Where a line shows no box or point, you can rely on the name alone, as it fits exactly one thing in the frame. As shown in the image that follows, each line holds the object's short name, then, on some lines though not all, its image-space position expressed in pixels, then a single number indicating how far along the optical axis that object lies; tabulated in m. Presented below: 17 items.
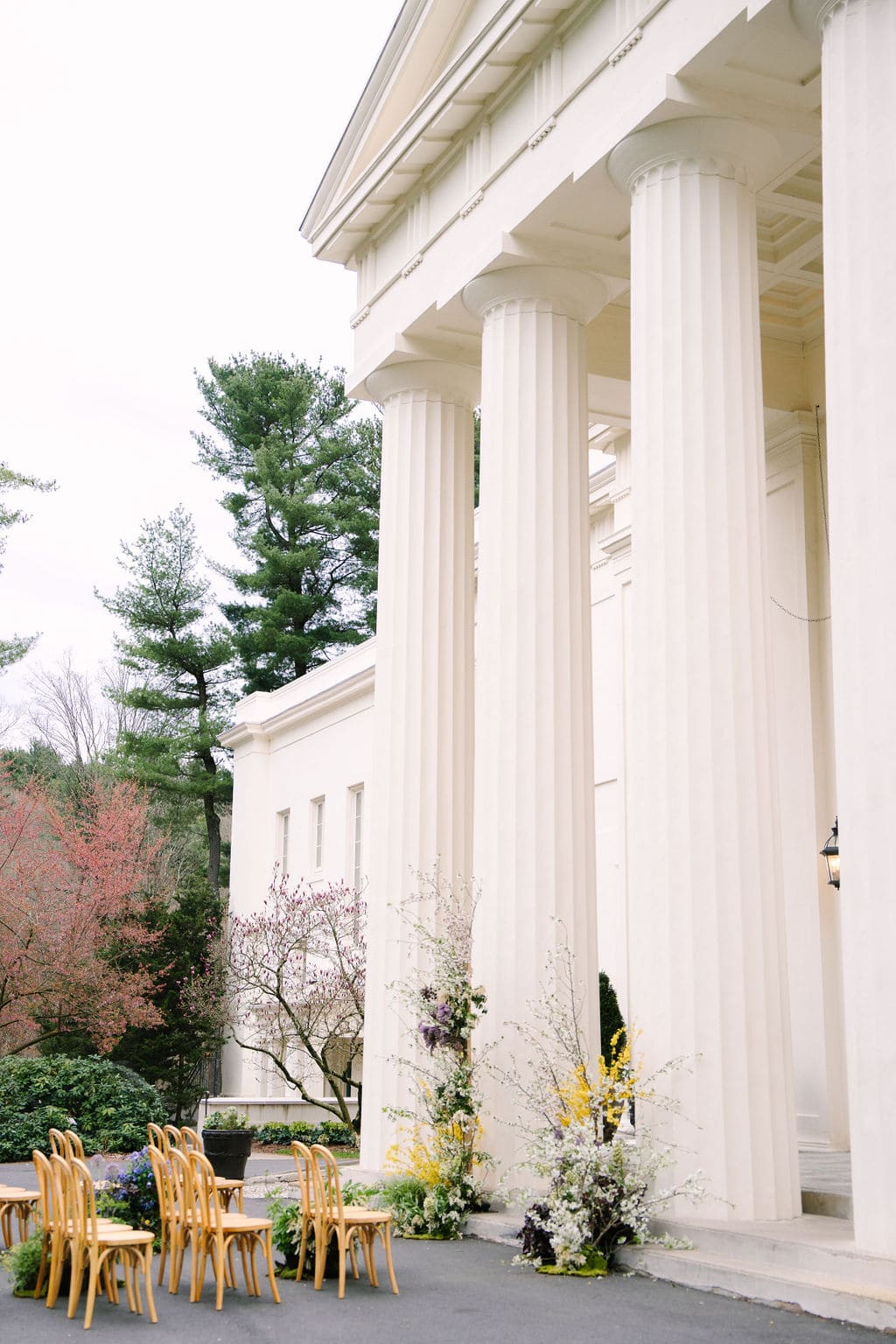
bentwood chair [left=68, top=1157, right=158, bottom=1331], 8.40
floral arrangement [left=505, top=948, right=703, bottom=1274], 9.77
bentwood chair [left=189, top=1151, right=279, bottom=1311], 8.95
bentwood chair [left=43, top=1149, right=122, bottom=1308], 8.97
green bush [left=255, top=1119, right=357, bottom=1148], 26.47
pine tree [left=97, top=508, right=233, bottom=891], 44.12
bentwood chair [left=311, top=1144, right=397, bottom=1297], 9.28
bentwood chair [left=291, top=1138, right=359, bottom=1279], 9.55
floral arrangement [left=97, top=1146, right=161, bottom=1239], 11.29
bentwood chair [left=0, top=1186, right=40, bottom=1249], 10.69
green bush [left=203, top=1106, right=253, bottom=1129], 18.31
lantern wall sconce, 14.03
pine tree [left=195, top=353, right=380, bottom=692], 45.97
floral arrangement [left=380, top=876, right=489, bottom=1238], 11.94
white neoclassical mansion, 9.27
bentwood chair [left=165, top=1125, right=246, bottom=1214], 10.10
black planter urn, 17.42
